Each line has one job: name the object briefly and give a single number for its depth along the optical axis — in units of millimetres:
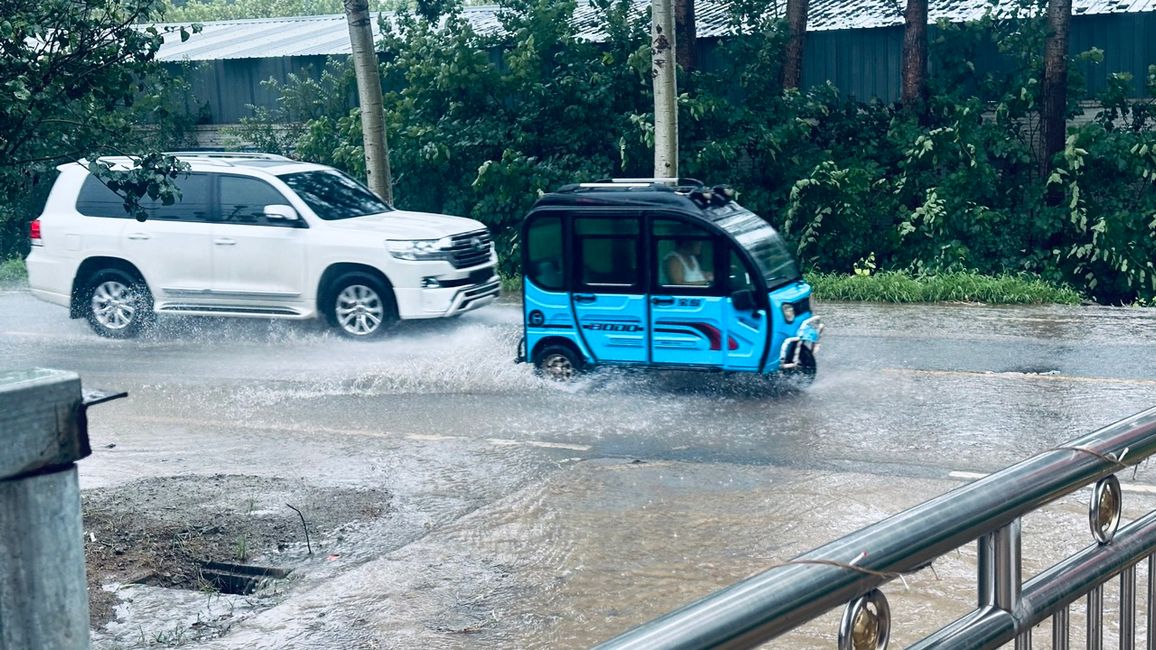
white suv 14578
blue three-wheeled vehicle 11055
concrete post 2027
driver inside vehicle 11141
